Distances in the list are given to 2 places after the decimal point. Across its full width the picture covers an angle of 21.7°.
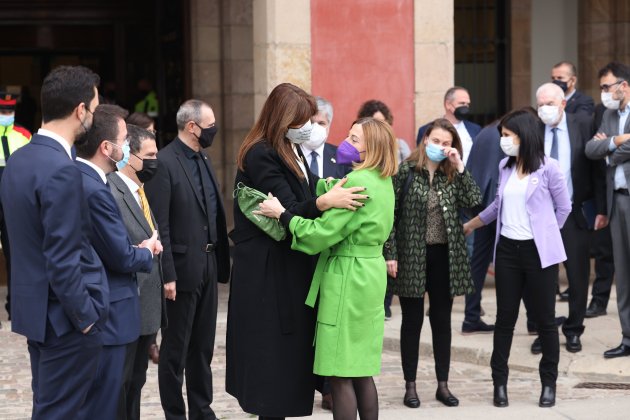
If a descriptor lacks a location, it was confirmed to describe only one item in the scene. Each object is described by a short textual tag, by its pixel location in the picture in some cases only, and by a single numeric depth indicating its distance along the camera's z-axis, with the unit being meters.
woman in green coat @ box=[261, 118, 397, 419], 8.24
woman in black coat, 8.23
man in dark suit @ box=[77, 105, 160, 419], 7.17
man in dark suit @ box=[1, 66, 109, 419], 6.66
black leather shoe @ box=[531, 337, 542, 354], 11.92
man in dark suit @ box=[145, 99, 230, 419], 9.29
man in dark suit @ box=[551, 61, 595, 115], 13.11
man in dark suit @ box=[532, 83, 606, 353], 11.82
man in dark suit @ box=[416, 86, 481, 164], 13.35
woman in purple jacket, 10.09
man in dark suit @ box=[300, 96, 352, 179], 11.33
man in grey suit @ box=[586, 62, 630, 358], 11.67
